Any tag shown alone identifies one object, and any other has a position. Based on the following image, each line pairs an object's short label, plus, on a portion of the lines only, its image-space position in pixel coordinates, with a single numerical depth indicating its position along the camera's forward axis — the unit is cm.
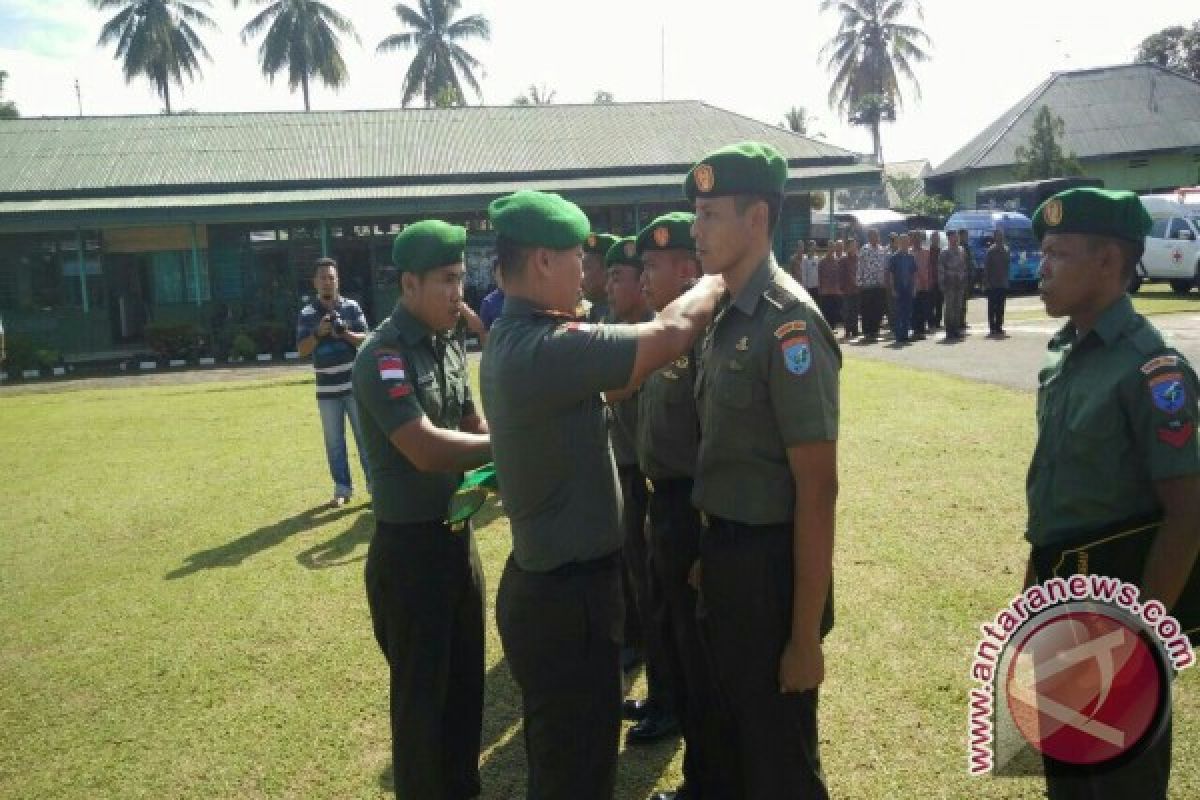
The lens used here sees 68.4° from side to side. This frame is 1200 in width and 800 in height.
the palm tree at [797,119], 5449
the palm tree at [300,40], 4494
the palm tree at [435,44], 4925
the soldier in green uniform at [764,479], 237
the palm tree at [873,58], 5003
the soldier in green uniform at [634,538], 392
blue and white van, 2550
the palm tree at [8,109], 5720
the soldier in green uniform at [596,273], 571
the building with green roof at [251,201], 2239
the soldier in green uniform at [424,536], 308
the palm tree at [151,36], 4397
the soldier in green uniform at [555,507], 248
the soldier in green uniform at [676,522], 333
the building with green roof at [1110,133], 3981
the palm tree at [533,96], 5944
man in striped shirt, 752
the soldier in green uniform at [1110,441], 235
